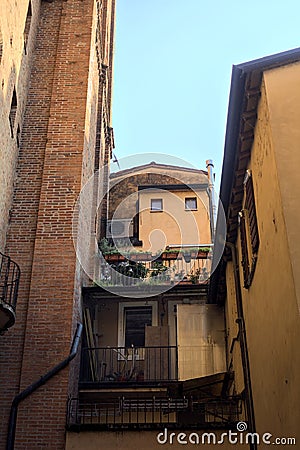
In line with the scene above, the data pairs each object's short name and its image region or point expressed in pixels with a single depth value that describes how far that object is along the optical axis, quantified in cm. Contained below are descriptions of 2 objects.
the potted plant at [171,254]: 1519
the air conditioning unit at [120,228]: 1986
